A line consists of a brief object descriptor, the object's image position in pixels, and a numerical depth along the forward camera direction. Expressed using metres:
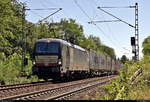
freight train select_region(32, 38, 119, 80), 20.80
